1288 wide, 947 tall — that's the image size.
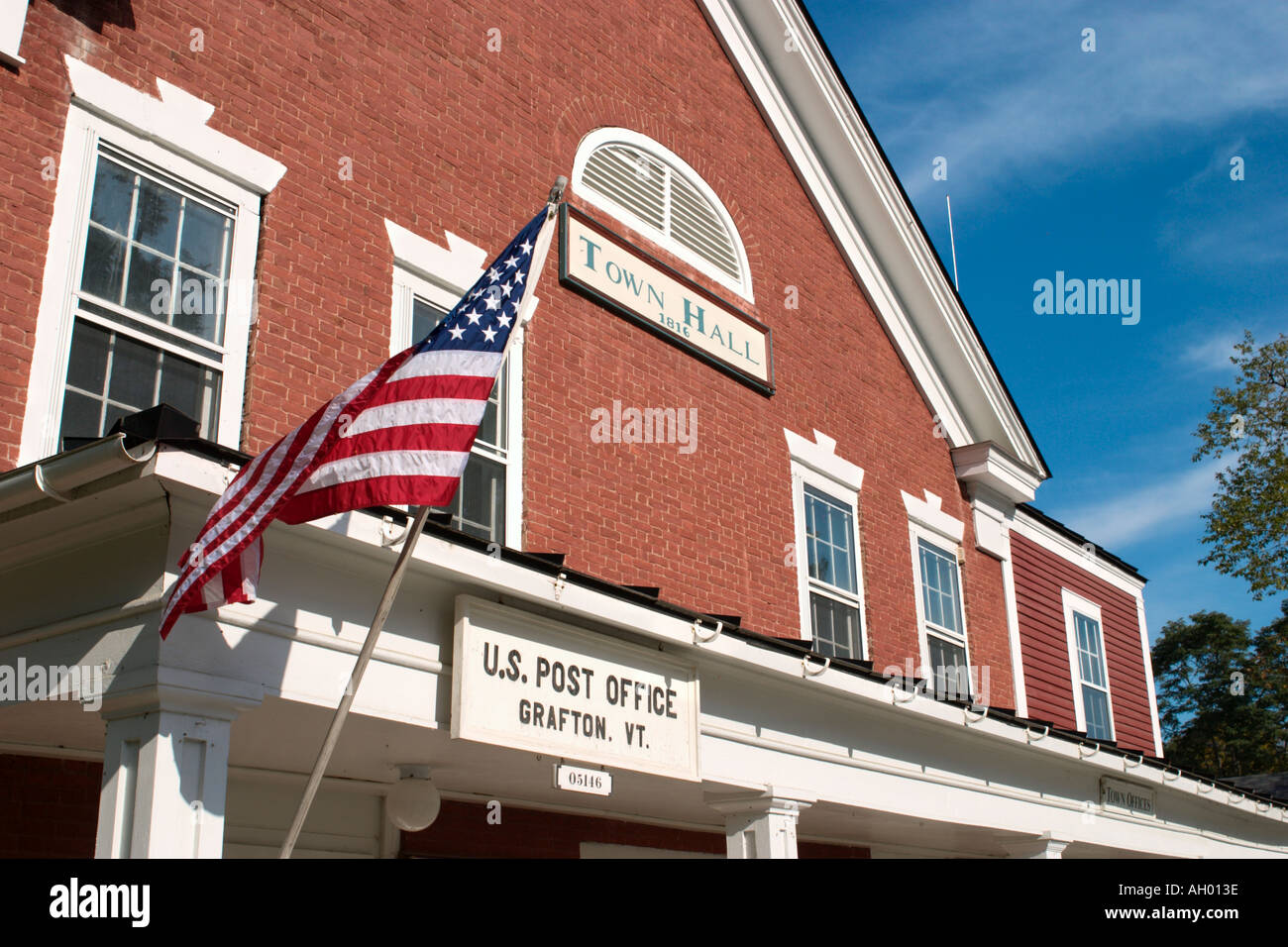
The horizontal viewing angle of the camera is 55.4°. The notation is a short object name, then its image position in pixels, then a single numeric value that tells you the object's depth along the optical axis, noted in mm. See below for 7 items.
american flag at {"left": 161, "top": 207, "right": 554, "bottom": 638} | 4652
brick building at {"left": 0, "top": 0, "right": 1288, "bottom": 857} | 5512
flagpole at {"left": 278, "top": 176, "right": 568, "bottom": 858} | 4715
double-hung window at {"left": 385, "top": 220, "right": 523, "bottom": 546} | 8273
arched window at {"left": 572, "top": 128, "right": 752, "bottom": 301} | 10359
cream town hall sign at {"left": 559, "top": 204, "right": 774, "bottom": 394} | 9797
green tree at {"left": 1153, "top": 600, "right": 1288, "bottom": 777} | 53344
